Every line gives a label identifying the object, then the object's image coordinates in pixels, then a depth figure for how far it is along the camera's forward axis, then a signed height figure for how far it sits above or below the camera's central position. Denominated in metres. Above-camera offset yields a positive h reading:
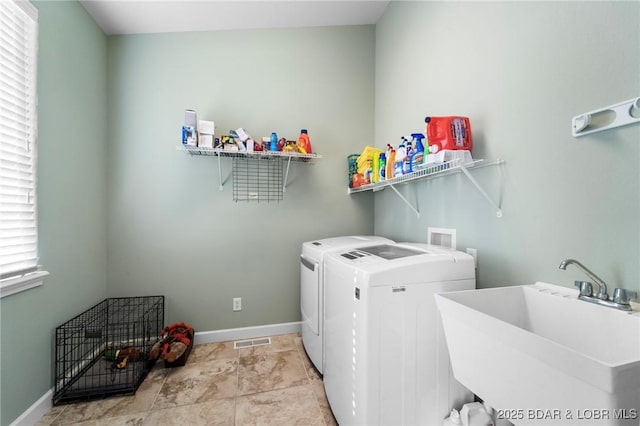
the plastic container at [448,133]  1.30 +0.38
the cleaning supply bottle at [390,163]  1.75 +0.31
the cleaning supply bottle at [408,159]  1.55 +0.30
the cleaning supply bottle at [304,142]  2.24 +0.58
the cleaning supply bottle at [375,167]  1.98 +0.32
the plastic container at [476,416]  1.14 -0.90
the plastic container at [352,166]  2.38 +0.39
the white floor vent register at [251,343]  2.19 -1.12
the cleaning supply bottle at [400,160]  1.61 +0.31
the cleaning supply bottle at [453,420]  1.15 -0.92
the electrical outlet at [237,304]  2.31 -0.82
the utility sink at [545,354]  0.55 -0.40
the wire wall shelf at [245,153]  2.02 +0.46
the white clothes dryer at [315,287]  1.68 -0.53
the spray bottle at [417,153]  1.45 +0.31
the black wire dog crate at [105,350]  1.58 -0.99
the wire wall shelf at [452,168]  1.25 +0.21
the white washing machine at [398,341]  1.09 -0.57
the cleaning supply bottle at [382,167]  1.90 +0.30
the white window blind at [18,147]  1.29 +0.33
